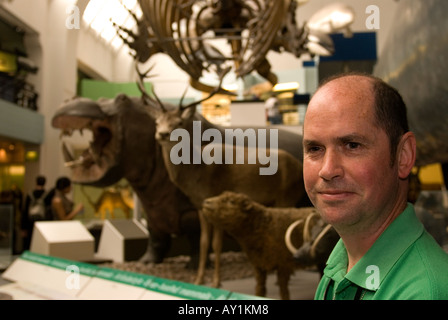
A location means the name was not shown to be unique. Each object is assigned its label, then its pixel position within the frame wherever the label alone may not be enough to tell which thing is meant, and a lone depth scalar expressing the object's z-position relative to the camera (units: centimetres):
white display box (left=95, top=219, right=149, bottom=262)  358
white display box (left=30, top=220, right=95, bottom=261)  298
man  56
